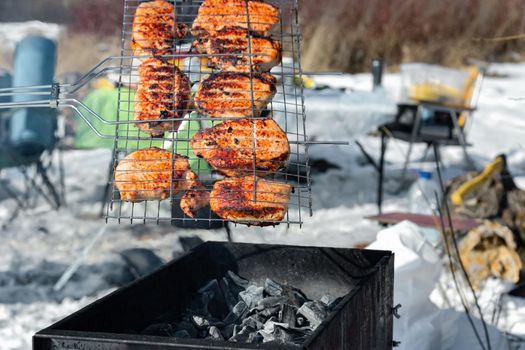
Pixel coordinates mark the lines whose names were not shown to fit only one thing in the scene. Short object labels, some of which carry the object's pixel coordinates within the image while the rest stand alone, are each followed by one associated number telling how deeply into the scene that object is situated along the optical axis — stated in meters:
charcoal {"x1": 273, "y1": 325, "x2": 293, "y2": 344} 2.51
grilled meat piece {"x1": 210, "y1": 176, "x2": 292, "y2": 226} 2.40
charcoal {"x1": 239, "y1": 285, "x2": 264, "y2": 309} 2.92
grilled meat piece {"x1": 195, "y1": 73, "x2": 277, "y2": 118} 2.51
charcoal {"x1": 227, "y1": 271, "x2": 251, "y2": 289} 3.12
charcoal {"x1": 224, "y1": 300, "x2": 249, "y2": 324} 2.82
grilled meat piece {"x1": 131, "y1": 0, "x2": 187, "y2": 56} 2.68
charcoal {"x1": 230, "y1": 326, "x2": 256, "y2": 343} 2.55
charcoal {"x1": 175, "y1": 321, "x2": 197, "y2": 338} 2.71
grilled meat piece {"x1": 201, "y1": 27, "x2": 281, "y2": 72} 2.60
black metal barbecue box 2.13
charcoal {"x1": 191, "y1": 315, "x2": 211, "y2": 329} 2.76
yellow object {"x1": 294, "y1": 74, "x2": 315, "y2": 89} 8.11
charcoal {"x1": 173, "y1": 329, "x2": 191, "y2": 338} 2.66
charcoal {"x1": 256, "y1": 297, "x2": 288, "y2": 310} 2.83
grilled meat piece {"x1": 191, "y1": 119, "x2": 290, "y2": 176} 2.42
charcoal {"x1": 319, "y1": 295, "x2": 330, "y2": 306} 2.97
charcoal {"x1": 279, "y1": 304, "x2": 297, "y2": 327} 2.69
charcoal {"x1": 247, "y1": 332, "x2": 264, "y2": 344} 2.53
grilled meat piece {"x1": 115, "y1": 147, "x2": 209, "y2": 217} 2.43
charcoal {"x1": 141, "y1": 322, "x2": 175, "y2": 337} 2.69
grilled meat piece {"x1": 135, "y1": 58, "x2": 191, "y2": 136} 2.54
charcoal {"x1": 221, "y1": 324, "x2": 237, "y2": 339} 2.67
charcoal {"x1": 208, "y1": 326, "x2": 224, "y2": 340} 2.64
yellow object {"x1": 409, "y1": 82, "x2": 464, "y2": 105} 8.00
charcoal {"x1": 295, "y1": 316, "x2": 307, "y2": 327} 2.71
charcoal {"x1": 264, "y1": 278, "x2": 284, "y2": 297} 2.97
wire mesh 2.42
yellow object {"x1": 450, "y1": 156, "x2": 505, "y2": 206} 6.07
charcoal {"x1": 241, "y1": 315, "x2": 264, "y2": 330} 2.68
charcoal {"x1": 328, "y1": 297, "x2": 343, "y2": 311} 2.90
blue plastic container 6.87
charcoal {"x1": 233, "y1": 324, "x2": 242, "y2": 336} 2.65
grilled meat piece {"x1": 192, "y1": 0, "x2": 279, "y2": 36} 2.67
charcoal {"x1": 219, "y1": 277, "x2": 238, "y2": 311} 2.97
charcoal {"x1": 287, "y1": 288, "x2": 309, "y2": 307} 2.91
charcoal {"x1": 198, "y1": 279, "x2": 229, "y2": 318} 2.96
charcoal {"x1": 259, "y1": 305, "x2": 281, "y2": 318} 2.76
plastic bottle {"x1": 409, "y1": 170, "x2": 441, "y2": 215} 6.76
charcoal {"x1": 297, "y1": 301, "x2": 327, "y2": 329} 2.69
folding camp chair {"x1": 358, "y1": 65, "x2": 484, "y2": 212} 7.79
